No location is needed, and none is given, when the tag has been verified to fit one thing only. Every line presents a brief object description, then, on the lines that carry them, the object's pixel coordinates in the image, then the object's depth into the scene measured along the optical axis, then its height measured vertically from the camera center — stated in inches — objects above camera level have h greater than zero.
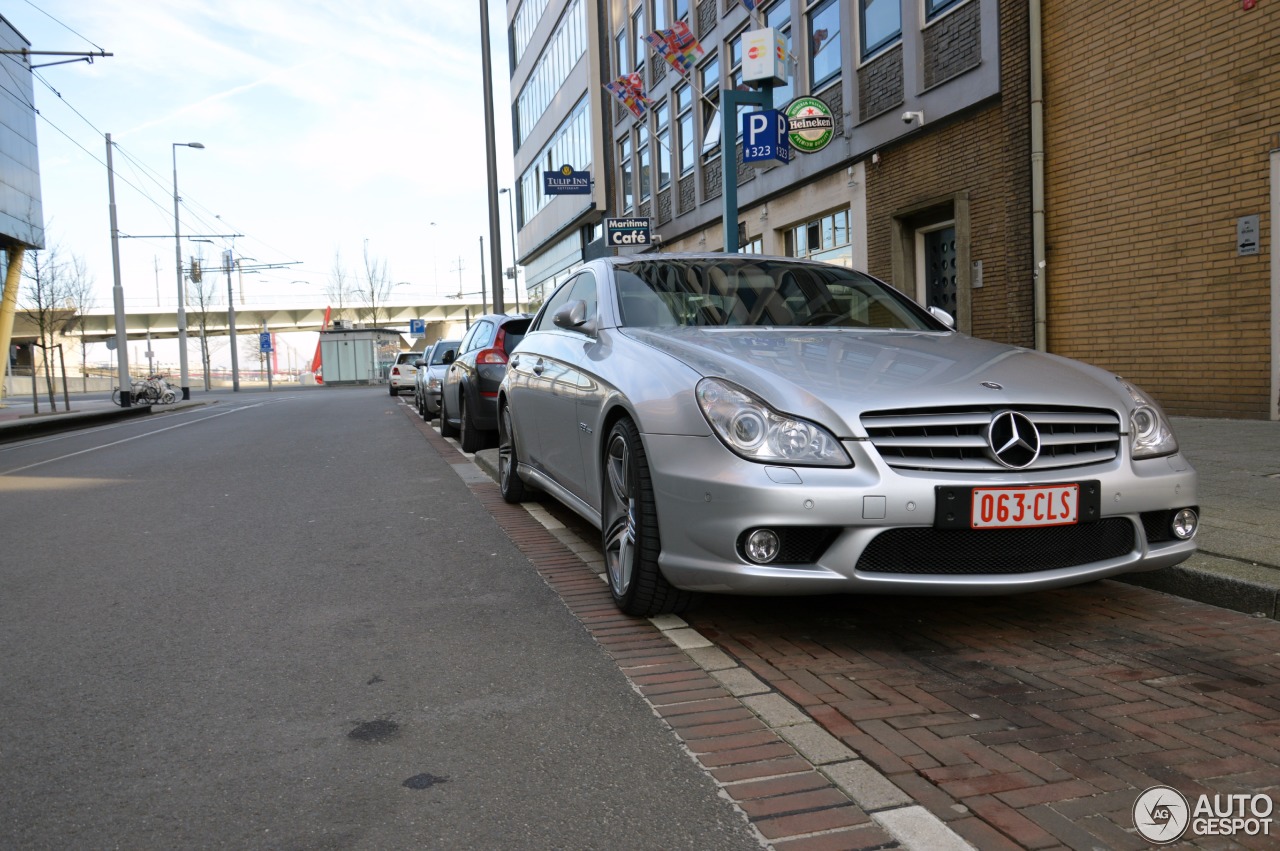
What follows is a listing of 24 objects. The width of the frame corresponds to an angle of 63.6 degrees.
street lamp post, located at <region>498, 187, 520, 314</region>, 1941.4 +216.0
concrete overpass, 2596.0 +140.0
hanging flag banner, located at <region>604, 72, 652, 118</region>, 834.0 +221.4
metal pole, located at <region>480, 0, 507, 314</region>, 823.1 +173.8
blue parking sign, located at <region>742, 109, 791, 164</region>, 493.7 +104.4
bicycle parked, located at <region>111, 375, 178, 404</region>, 1368.1 -22.2
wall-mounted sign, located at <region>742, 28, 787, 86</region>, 439.5 +129.0
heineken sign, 603.2 +133.7
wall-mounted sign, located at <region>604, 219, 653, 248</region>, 766.5 +95.9
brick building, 379.2 +82.1
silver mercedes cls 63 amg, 134.0 -16.4
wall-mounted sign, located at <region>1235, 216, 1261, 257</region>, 370.6 +36.9
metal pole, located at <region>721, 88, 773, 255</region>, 455.5 +94.5
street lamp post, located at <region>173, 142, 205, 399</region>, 1513.3 +94.8
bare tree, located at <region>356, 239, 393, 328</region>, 2689.5 +205.2
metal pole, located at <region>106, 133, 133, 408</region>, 1164.5 +70.9
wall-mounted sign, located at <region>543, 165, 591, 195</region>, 1115.9 +194.0
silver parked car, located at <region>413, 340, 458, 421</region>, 651.5 -6.4
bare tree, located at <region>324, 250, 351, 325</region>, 2690.0 +206.6
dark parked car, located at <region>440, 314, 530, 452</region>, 401.7 -2.2
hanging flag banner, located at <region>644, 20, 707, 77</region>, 674.8 +206.4
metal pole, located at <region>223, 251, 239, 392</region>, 1961.1 +103.7
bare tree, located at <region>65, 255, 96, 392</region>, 1354.2 +118.5
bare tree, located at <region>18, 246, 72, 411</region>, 1125.9 +97.6
